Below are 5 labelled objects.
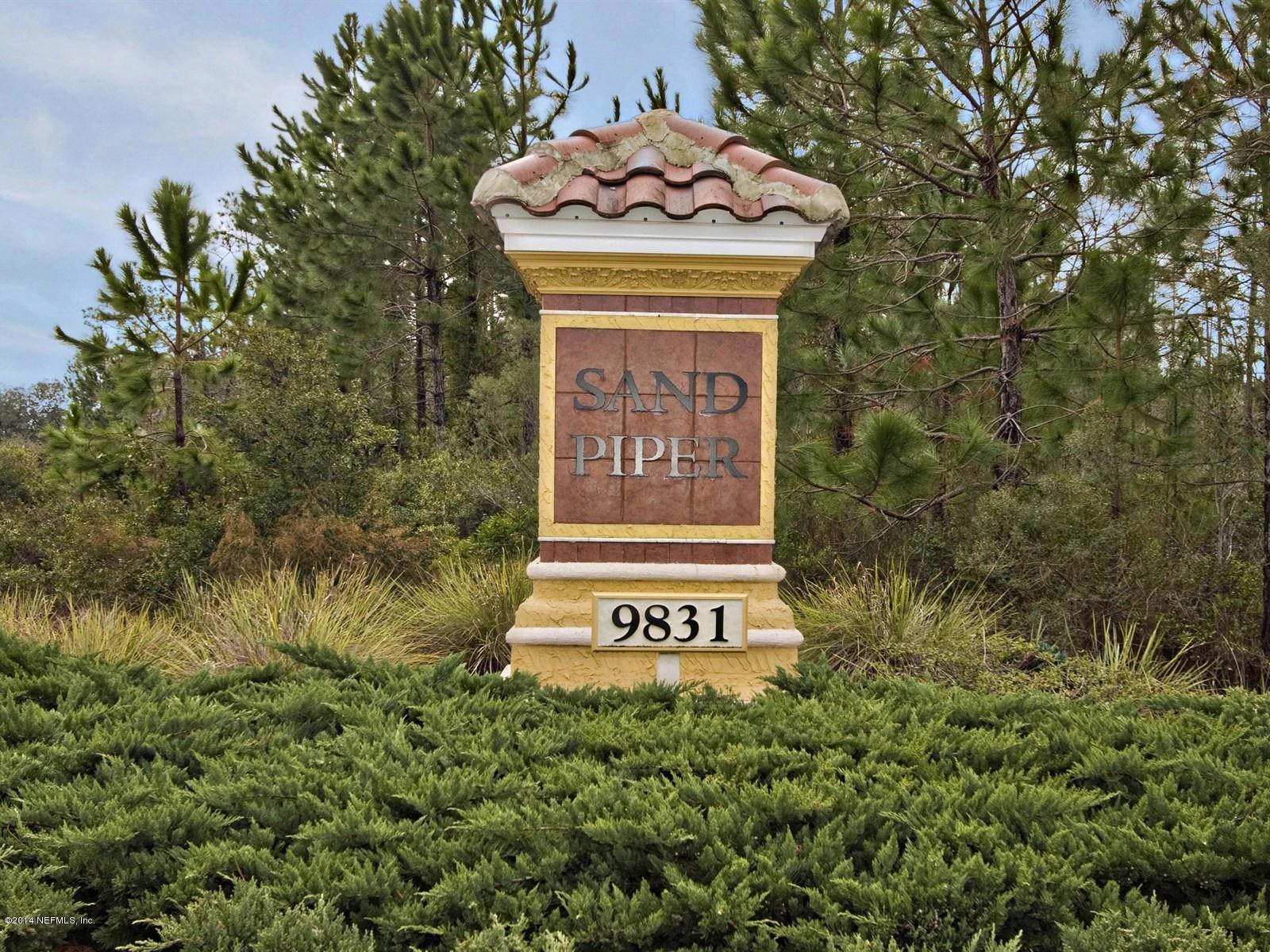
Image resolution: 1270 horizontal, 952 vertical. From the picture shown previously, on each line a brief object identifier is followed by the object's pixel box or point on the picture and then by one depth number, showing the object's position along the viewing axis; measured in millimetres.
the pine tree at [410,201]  16719
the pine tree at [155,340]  9484
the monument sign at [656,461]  4668
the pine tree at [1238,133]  7262
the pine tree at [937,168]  7496
